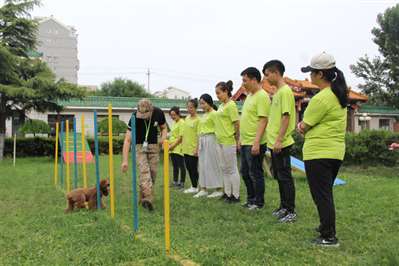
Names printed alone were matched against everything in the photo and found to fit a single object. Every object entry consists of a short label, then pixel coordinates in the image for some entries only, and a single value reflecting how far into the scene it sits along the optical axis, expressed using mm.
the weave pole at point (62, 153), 8425
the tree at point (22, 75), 15094
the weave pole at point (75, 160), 6859
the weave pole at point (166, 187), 3320
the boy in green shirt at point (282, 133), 4449
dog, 5422
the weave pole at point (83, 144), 6109
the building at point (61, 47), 62531
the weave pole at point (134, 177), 4129
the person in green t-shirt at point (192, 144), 7262
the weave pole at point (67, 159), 7219
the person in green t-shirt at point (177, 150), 8086
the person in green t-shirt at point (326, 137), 3545
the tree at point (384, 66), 24719
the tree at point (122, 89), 49938
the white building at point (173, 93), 73200
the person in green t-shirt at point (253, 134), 5070
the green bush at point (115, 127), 20094
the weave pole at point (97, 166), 5246
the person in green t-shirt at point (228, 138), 5824
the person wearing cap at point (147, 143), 5457
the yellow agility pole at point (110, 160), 4525
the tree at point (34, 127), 17172
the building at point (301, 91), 20142
